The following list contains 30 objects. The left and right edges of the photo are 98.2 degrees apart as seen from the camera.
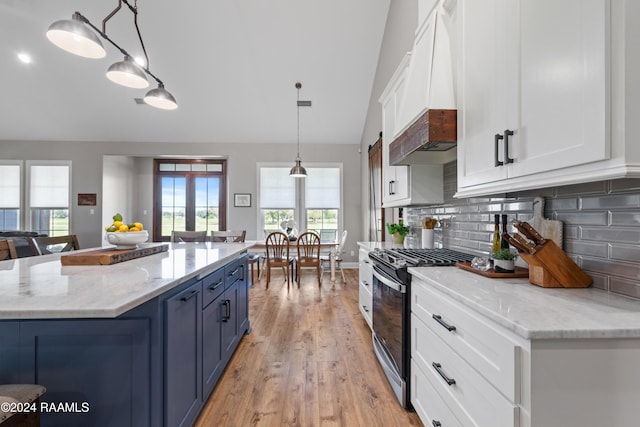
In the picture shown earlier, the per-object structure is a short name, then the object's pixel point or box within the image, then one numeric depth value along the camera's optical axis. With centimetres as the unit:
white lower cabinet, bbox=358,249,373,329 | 257
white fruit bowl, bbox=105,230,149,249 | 187
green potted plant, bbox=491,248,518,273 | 135
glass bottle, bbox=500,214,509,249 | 151
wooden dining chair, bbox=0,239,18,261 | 202
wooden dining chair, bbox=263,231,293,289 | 435
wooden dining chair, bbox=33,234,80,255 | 232
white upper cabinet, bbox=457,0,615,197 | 81
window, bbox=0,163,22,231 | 604
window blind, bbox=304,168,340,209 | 631
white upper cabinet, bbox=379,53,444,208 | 238
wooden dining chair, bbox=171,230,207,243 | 378
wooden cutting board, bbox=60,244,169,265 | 159
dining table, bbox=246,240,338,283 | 457
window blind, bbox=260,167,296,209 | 629
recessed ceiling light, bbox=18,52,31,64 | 438
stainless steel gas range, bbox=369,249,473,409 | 160
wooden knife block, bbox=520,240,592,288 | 112
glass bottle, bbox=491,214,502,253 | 154
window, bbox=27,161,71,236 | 609
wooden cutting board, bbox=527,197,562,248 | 127
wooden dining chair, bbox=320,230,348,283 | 474
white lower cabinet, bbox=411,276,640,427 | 75
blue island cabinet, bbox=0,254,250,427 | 104
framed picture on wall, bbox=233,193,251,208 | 622
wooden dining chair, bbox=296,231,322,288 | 442
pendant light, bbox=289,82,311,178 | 466
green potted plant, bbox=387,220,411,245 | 295
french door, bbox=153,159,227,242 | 695
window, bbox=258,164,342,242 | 629
